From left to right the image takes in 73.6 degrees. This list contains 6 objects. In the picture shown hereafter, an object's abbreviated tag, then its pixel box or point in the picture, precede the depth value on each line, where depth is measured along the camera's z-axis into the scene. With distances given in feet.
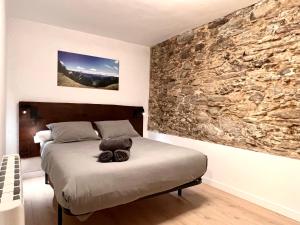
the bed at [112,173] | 5.39
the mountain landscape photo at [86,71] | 11.49
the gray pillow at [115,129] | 11.12
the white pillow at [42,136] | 9.92
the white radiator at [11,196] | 3.01
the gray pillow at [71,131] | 9.76
